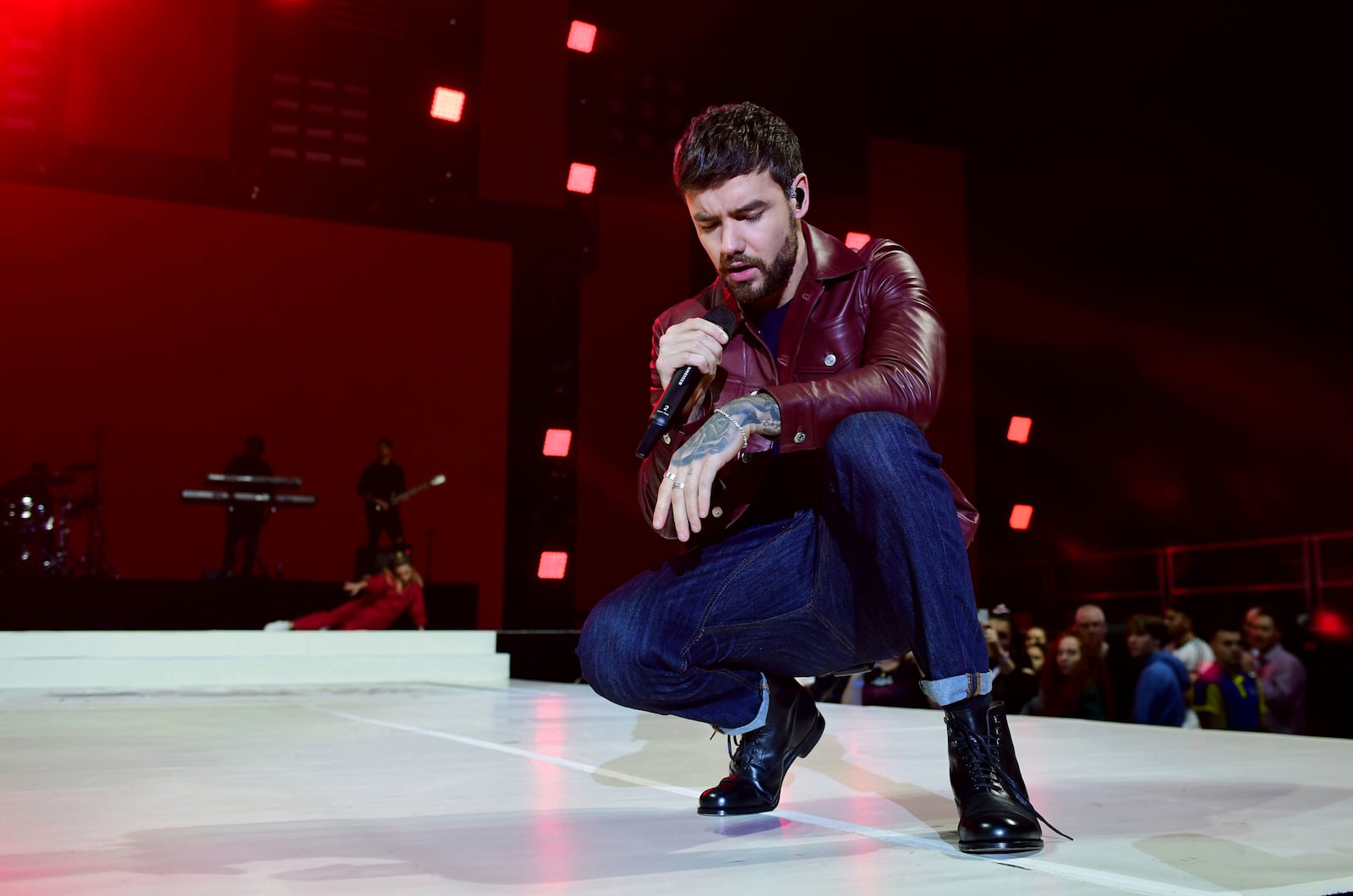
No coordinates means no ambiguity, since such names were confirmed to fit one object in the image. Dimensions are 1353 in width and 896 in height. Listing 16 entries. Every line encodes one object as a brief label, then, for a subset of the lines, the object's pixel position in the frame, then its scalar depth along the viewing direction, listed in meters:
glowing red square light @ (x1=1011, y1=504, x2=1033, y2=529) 7.41
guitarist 7.97
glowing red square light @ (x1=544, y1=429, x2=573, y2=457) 7.45
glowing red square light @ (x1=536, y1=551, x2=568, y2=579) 7.33
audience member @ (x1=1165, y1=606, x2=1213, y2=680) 4.51
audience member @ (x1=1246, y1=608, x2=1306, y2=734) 3.77
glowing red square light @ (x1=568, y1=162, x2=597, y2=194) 6.96
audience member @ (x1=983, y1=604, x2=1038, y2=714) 4.36
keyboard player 7.57
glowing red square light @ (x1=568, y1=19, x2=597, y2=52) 6.68
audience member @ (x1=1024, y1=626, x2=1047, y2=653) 5.24
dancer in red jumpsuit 6.41
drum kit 7.10
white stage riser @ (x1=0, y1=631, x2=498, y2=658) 5.13
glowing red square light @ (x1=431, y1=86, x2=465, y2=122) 7.03
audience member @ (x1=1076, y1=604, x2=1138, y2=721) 4.01
